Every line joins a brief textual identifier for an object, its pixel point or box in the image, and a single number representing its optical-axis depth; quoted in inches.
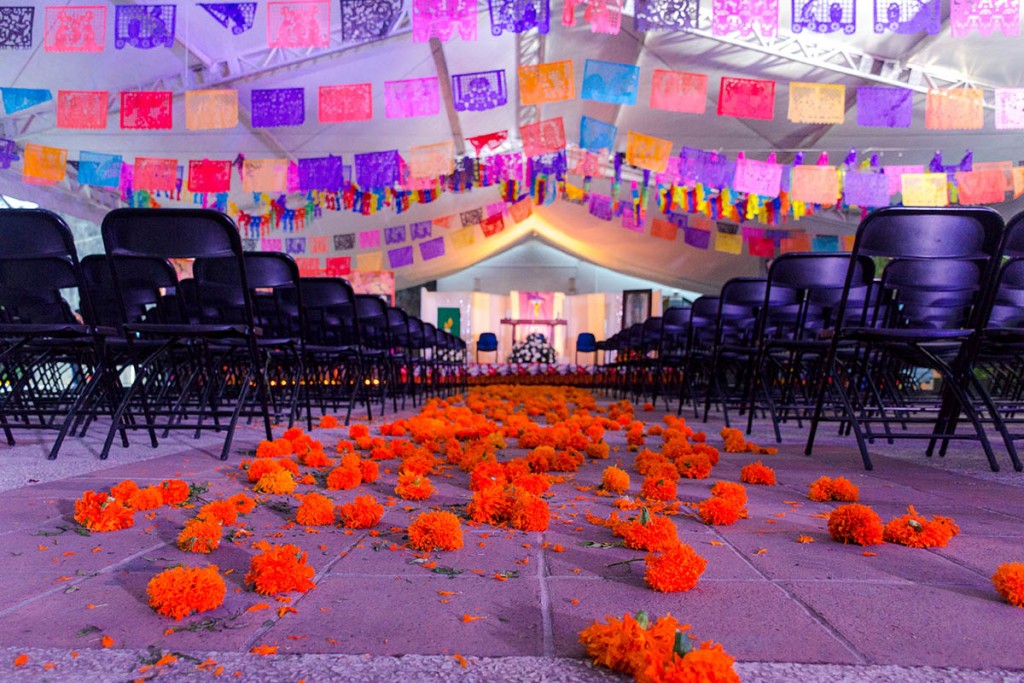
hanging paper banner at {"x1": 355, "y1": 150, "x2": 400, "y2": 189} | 325.4
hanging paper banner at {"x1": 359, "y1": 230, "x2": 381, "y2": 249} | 495.5
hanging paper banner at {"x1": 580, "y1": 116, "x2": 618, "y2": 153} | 294.5
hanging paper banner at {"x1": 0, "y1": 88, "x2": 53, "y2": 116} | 227.5
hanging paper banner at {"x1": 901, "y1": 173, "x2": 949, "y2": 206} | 297.3
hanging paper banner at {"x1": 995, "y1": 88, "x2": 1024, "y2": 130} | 235.9
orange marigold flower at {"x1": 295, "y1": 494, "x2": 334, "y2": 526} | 46.7
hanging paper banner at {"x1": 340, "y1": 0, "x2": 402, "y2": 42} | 194.4
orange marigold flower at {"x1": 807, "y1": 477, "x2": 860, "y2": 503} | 60.1
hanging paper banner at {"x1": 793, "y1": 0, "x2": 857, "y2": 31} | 187.6
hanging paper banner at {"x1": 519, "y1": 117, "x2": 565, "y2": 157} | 298.5
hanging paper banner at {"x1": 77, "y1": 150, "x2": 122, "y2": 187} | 297.9
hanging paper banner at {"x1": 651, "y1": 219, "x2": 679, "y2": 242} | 488.7
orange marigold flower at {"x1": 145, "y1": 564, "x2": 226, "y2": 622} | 29.2
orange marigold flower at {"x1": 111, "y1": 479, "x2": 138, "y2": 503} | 49.6
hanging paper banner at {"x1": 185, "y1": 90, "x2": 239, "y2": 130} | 231.9
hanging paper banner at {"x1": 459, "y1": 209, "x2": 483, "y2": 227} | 525.1
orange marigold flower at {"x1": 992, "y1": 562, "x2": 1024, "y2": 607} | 32.2
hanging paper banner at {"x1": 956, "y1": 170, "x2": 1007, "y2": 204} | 305.3
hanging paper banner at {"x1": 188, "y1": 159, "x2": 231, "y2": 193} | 305.7
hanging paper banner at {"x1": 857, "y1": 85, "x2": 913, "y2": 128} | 239.3
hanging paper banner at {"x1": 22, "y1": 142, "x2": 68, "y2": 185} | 278.2
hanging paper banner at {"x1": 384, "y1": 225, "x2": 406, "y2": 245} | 507.2
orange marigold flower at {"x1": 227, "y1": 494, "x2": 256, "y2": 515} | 48.9
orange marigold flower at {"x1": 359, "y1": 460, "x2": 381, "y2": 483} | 63.7
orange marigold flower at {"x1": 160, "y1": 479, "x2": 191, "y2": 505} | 53.2
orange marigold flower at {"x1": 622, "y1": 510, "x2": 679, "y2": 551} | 40.5
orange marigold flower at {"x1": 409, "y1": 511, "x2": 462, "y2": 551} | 40.1
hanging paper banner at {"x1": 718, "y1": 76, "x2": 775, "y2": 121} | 234.2
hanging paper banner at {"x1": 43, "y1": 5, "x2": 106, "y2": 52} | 181.9
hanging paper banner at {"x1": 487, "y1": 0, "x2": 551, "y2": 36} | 184.5
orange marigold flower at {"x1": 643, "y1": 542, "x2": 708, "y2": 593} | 33.0
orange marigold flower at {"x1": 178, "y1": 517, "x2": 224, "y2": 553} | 39.4
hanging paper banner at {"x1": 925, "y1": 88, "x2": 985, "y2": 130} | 235.5
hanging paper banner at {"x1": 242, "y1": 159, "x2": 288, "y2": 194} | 315.9
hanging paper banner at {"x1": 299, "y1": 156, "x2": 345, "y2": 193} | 317.7
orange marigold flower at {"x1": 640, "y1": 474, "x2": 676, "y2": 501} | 56.2
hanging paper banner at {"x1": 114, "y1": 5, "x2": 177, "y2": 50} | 185.2
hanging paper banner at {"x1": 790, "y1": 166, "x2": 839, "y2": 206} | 311.1
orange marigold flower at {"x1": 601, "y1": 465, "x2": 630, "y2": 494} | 59.3
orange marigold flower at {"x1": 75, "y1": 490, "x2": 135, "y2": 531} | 44.9
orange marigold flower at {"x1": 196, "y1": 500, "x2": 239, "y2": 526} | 45.1
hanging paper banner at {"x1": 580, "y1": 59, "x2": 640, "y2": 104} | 224.1
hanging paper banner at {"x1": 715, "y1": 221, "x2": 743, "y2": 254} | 450.3
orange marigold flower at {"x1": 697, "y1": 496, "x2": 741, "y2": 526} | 48.8
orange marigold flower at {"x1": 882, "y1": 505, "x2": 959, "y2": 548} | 43.2
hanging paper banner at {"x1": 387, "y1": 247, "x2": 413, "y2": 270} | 487.2
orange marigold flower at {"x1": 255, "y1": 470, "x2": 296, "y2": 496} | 58.1
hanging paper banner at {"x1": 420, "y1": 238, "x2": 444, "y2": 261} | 503.8
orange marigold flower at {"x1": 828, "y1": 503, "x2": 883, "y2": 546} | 43.3
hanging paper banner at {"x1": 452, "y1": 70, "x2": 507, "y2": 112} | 235.3
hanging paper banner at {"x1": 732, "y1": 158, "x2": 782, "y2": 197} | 317.7
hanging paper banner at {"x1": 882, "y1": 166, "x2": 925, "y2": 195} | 316.5
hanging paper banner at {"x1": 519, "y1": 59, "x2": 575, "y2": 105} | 219.8
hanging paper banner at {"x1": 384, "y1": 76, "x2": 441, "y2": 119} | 233.8
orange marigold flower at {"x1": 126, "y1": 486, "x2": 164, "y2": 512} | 48.5
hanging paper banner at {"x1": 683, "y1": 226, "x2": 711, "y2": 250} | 488.7
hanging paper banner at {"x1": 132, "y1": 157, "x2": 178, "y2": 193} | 301.4
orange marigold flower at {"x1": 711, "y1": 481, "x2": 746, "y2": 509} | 52.3
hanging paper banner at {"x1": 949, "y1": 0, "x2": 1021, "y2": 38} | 171.0
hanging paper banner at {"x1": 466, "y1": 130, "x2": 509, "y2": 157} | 325.3
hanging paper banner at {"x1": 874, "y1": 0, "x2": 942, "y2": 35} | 180.7
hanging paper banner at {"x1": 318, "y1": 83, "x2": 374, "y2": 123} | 240.2
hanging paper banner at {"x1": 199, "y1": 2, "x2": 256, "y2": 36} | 191.3
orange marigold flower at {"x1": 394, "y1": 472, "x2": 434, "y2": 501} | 55.4
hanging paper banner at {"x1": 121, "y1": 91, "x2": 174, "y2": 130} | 236.7
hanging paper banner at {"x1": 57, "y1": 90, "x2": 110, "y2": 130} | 230.8
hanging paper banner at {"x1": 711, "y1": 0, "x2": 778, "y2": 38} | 174.4
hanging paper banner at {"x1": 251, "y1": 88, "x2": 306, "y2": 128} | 244.1
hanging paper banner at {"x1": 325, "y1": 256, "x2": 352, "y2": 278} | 521.7
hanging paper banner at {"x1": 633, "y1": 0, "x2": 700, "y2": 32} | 187.6
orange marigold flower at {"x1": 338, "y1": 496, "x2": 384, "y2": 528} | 45.9
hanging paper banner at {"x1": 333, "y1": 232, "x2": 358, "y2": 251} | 505.7
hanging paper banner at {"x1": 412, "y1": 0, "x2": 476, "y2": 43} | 175.2
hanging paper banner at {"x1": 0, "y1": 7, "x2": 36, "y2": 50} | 182.5
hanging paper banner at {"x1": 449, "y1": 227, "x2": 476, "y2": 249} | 521.9
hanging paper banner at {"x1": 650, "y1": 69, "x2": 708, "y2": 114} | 229.9
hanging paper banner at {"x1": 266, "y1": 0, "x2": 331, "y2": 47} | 184.2
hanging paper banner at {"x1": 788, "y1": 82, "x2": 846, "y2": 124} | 238.1
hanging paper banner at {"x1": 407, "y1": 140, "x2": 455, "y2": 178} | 313.9
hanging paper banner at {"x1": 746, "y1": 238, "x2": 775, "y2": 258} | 491.2
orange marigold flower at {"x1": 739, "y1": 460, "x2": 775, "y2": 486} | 67.7
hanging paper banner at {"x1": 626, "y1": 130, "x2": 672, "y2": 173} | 305.5
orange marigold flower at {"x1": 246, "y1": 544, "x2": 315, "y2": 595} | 32.1
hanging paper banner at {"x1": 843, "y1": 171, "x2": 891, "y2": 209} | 310.7
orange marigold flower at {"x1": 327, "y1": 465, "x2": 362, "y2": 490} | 59.4
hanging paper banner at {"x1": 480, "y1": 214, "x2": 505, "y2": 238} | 534.9
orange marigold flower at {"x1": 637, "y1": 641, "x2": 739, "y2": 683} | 20.8
